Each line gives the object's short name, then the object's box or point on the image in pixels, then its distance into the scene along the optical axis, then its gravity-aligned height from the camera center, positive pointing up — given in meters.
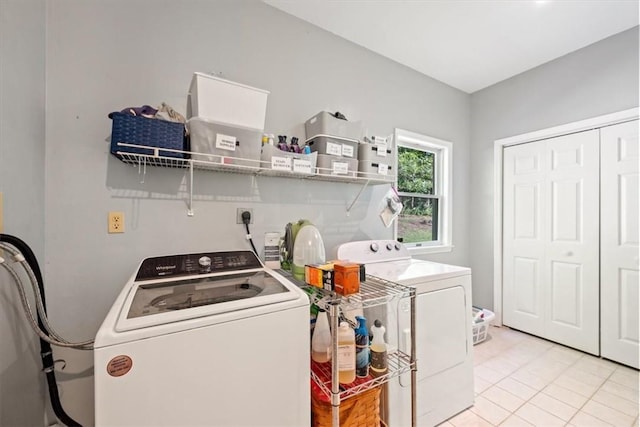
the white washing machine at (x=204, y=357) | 0.72 -0.44
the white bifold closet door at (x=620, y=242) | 2.20 -0.24
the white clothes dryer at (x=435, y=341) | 1.49 -0.77
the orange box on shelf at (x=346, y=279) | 1.07 -0.27
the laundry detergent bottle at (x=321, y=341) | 1.28 -0.63
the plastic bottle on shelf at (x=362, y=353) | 1.19 -0.64
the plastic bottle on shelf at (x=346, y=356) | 1.15 -0.62
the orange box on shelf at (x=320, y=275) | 1.15 -0.28
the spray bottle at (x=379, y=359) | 1.23 -0.69
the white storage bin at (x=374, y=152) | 1.96 +0.46
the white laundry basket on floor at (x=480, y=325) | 2.63 -1.11
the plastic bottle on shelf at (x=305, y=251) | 1.40 -0.20
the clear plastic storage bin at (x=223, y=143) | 1.35 +0.37
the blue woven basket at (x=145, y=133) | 1.22 +0.38
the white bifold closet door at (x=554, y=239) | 2.44 -0.25
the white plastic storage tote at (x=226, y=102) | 1.35 +0.59
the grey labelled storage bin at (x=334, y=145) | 1.79 +0.47
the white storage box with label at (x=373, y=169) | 1.96 +0.33
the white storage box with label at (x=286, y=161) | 1.57 +0.32
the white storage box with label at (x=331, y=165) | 1.78 +0.33
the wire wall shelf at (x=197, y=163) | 1.26 +0.27
